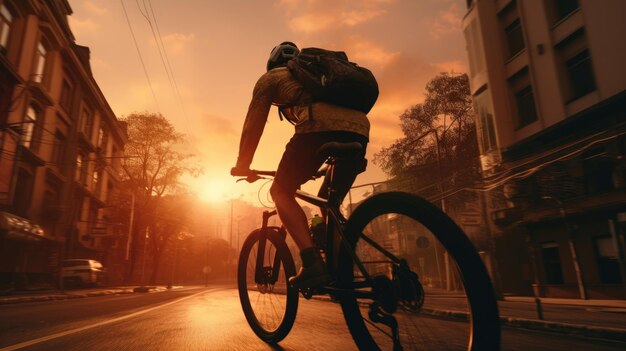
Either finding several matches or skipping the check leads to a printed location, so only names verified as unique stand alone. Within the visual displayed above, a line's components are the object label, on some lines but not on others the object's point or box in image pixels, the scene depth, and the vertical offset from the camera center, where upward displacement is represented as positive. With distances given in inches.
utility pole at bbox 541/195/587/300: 532.1 -4.4
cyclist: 89.5 +32.0
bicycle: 61.7 -0.1
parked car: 788.0 +10.0
